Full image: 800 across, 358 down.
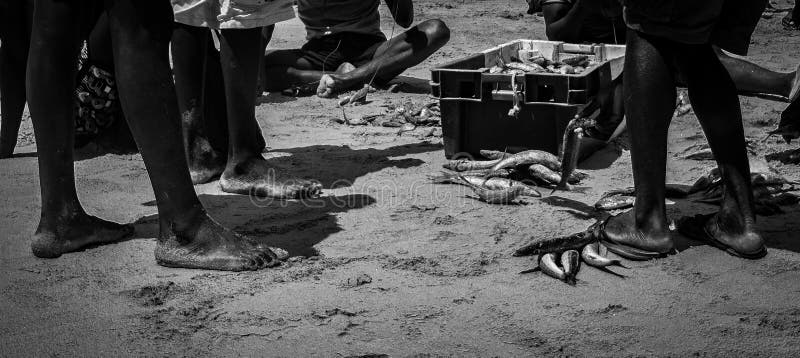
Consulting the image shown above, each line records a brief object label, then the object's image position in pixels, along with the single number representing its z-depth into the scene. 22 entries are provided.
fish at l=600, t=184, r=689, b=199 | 4.52
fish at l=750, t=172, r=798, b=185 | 4.43
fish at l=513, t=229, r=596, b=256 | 3.64
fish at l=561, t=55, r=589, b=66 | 6.01
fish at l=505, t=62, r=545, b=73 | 5.65
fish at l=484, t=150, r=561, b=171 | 5.00
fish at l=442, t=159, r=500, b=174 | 5.27
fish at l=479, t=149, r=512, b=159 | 5.39
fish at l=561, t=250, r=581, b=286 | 3.40
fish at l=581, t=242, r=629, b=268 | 3.53
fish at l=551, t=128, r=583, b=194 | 4.48
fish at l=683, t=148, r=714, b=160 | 5.31
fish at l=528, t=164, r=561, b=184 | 4.82
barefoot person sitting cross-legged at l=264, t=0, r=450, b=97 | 7.73
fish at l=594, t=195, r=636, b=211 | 4.33
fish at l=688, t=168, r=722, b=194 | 4.48
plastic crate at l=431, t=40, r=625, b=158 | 5.20
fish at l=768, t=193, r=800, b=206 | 4.28
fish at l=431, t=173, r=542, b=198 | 4.67
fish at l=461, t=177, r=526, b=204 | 4.51
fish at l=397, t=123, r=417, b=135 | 6.38
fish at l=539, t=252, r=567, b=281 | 3.41
